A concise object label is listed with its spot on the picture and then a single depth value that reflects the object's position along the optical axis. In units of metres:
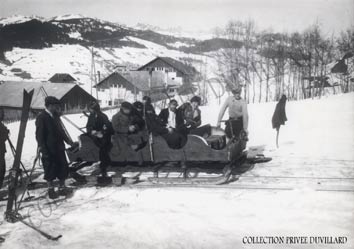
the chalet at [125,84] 34.64
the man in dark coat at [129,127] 6.29
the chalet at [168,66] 44.71
